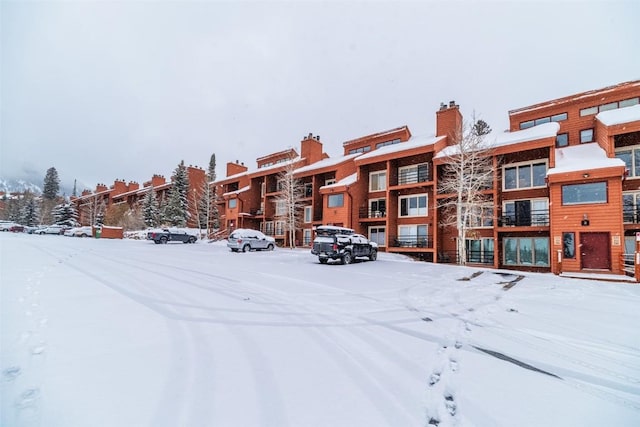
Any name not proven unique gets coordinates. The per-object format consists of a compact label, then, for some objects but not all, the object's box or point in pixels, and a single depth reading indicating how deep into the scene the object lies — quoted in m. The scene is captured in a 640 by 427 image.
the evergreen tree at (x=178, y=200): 43.00
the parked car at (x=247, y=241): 23.02
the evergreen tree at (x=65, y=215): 53.66
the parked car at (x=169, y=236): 30.52
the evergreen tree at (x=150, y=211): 45.78
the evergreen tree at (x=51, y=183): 81.62
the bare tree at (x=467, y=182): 19.31
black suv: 16.39
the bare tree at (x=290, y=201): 29.84
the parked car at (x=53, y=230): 46.38
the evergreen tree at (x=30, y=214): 62.41
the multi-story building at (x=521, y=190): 16.59
